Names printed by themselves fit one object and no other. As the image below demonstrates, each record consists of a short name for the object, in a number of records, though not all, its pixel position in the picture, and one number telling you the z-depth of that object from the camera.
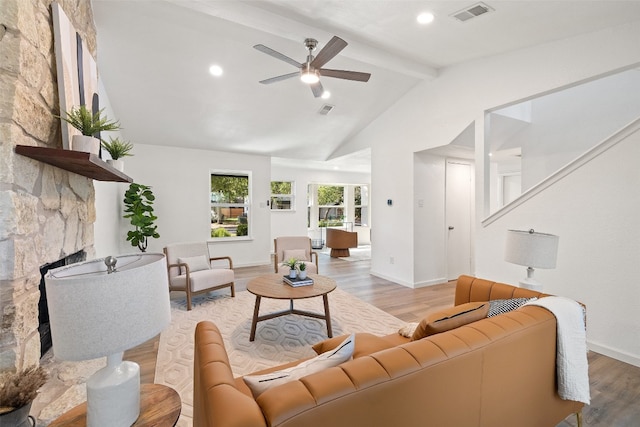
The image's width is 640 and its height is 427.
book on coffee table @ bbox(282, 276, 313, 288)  3.24
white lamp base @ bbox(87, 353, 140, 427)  0.98
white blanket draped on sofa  1.61
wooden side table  1.07
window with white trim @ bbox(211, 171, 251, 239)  6.46
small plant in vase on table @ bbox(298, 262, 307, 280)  3.35
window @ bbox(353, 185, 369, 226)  10.12
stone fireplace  1.22
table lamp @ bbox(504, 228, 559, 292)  2.21
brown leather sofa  0.91
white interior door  5.29
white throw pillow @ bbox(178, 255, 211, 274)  4.17
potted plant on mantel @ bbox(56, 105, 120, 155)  1.63
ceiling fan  2.54
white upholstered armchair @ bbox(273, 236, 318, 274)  5.01
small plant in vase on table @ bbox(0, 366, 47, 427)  0.94
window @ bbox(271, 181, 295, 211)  8.45
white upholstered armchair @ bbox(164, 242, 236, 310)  3.88
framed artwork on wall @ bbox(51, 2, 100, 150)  1.64
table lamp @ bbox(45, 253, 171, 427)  0.87
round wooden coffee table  2.96
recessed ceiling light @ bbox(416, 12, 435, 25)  2.80
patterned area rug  2.48
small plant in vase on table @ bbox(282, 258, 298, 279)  3.38
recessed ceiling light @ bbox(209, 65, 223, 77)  3.82
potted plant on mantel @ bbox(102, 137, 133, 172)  2.36
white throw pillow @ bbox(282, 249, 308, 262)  5.00
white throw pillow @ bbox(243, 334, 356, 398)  1.07
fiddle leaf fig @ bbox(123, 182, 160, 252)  4.83
